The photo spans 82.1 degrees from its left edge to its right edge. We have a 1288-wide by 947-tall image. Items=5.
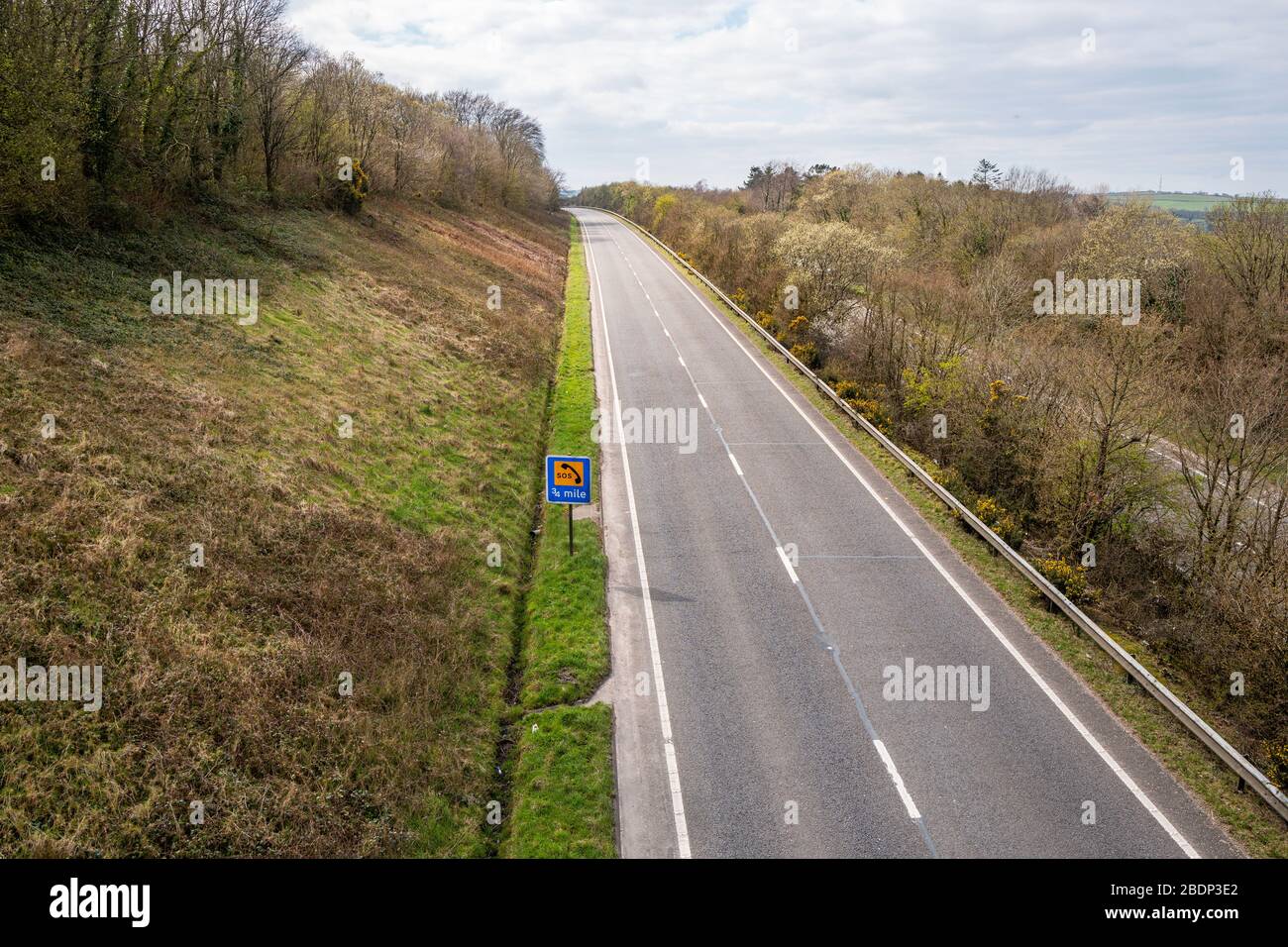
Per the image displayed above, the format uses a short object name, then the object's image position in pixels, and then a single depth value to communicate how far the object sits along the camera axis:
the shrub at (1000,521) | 17.34
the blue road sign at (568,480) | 16.05
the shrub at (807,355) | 32.59
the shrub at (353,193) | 38.09
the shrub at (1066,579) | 15.05
